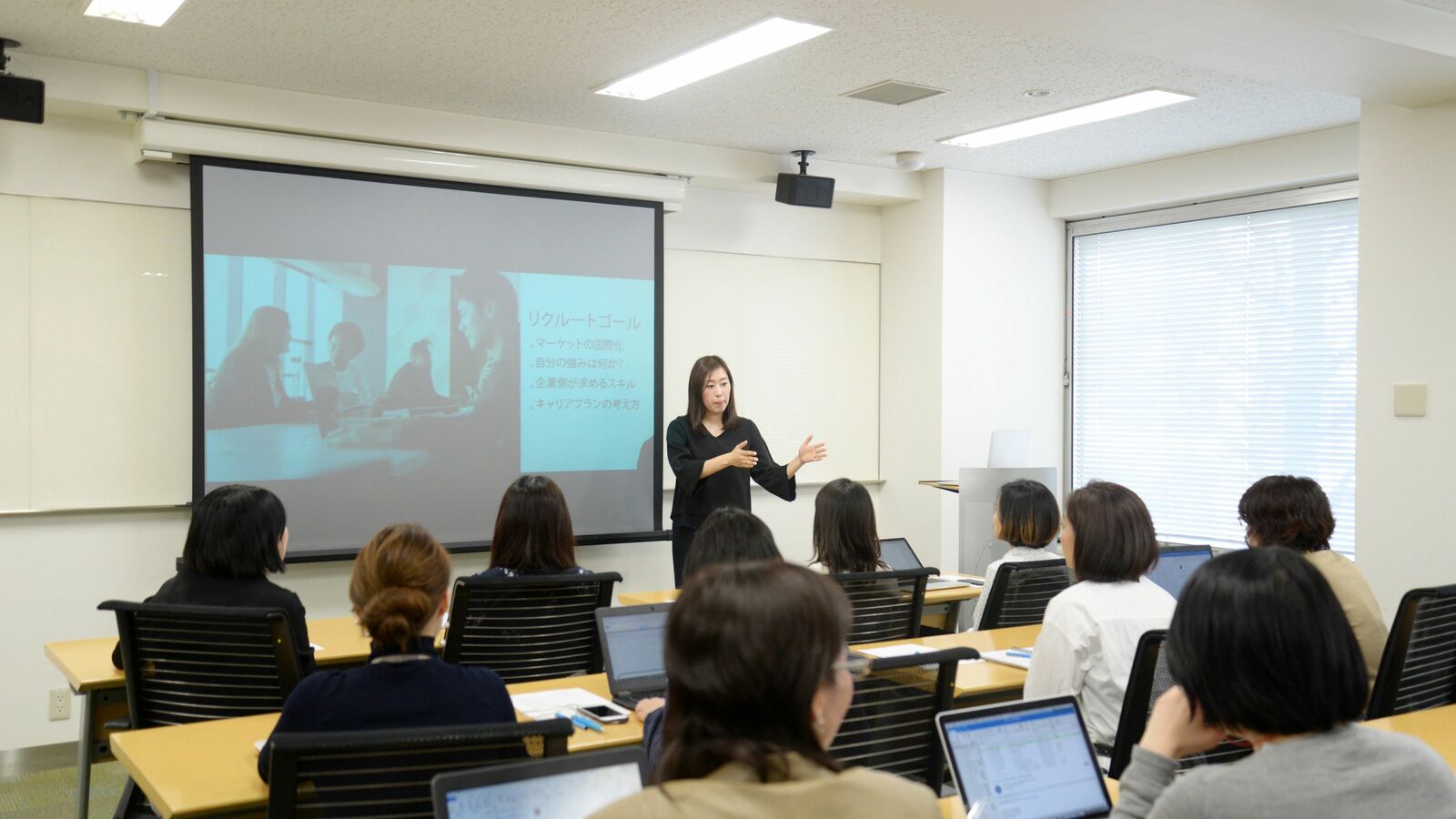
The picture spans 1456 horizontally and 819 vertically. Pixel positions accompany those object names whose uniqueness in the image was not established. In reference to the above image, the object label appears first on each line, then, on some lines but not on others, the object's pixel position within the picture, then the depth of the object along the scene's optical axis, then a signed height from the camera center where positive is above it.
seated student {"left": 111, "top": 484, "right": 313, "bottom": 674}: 3.13 -0.43
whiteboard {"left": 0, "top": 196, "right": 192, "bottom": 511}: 4.93 +0.18
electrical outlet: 5.05 -1.33
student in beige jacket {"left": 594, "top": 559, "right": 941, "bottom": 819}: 1.20 -0.33
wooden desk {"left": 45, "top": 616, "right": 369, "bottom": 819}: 3.21 -0.78
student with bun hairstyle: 2.10 -0.51
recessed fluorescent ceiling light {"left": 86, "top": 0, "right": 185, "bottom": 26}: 4.13 +1.39
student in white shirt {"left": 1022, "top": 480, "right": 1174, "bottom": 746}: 2.76 -0.50
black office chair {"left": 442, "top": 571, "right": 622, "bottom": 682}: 3.36 -0.67
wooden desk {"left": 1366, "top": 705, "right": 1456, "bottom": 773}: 2.64 -0.78
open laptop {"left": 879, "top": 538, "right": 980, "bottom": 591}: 4.97 -0.67
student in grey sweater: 1.48 -0.40
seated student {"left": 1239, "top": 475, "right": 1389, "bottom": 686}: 3.08 -0.37
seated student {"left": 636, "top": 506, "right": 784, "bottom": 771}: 2.85 -0.34
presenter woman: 5.34 -0.23
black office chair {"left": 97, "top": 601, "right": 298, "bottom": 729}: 2.88 -0.66
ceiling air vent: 5.19 +1.39
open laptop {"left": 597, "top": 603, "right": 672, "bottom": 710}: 2.77 -0.59
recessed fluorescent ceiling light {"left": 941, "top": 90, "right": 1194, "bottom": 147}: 5.45 +1.41
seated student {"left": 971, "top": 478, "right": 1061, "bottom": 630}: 4.50 -0.45
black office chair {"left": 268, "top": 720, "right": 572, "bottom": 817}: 1.85 -0.60
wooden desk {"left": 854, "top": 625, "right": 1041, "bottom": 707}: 3.15 -0.77
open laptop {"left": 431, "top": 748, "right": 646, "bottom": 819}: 1.58 -0.54
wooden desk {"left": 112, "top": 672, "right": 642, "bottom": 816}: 2.20 -0.75
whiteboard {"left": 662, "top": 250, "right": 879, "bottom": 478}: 6.72 +0.35
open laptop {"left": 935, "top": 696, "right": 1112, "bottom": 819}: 1.90 -0.60
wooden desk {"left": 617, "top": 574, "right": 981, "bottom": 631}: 4.61 -0.79
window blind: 6.18 +0.24
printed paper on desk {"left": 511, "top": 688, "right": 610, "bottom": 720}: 2.82 -0.75
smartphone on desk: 2.78 -0.76
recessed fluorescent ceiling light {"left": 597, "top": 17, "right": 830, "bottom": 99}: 4.44 +1.41
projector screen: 5.27 +0.24
